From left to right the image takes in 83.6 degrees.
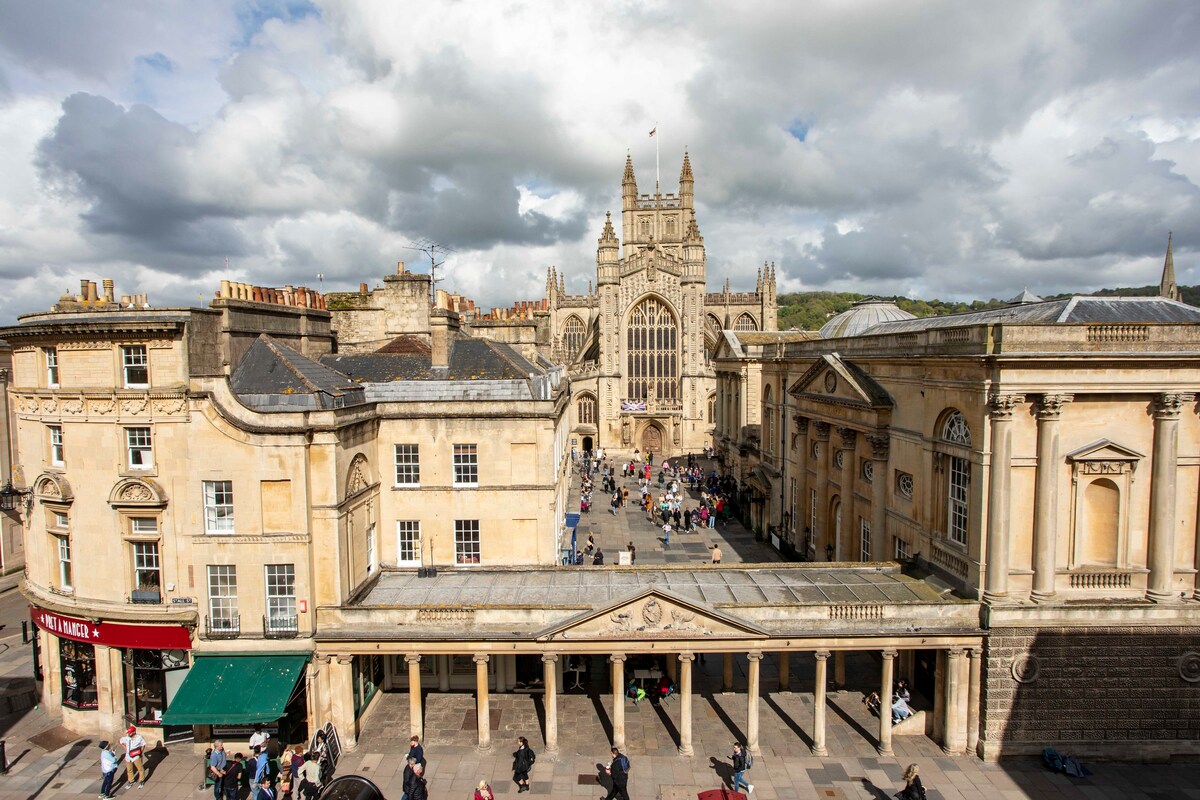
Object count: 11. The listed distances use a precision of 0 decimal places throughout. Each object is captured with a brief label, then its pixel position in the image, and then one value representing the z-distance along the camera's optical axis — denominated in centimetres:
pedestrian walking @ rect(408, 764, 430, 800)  1542
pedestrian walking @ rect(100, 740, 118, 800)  1684
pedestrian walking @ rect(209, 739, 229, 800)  1683
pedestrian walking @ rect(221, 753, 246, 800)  1673
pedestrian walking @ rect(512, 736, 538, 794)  1705
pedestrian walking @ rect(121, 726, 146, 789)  1773
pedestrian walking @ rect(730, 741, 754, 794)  1675
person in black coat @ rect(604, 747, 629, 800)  1606
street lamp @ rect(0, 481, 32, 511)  2234
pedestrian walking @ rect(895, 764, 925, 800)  1570
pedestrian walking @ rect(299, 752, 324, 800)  1677
